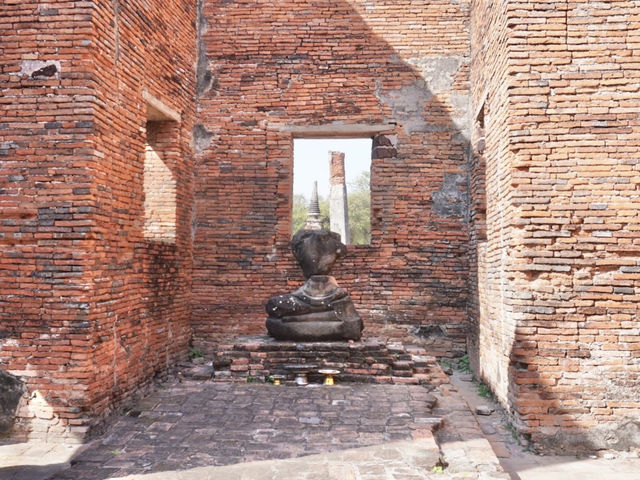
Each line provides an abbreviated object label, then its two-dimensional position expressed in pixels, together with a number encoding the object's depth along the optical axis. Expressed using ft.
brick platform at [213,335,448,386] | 22.38
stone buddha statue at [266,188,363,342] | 23.62
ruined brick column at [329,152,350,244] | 66.13
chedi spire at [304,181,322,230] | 68.58
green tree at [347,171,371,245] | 100.22
